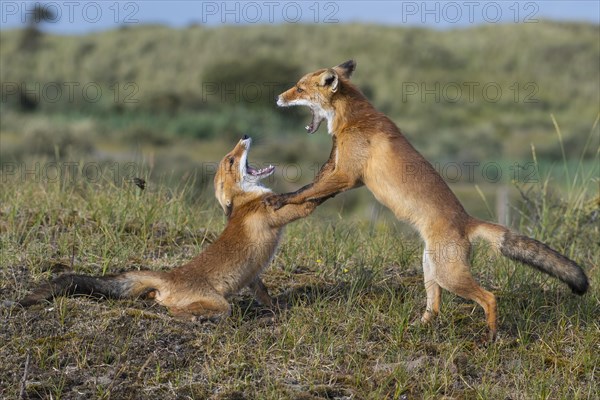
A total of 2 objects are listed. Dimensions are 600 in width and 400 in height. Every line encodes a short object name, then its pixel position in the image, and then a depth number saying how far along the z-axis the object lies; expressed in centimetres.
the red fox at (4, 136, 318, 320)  1329
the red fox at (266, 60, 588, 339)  1328
